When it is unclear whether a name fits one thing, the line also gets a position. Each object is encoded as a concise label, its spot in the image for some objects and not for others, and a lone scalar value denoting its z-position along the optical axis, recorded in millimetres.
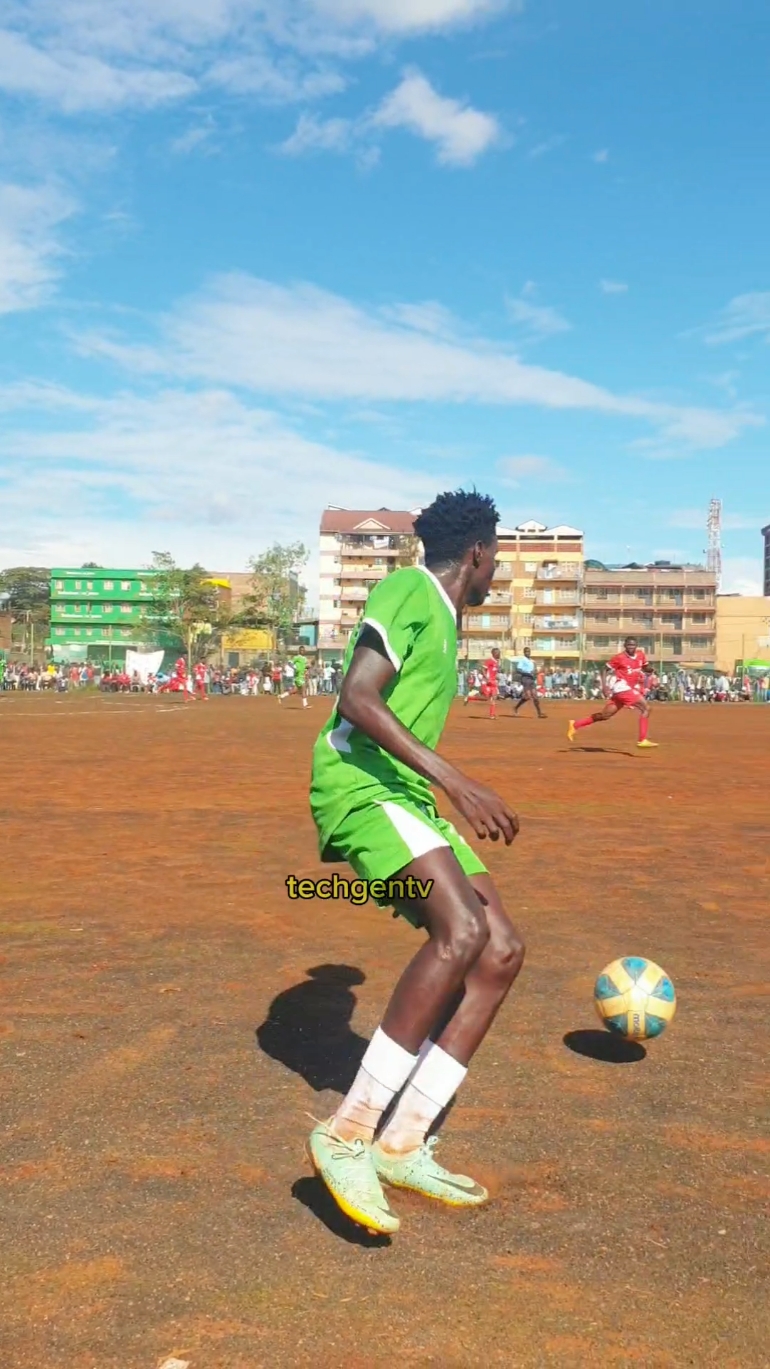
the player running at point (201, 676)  50781
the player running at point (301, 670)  41175
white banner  59312
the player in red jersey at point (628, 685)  19000
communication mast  132375
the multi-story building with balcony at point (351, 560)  104000
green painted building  95250
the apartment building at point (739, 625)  97562
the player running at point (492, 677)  31922
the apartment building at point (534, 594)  100875
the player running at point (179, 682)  53812
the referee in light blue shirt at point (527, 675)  30469
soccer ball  4090
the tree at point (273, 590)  80625
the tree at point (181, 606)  77062
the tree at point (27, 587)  111875
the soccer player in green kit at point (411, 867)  2957
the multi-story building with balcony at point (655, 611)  98750
